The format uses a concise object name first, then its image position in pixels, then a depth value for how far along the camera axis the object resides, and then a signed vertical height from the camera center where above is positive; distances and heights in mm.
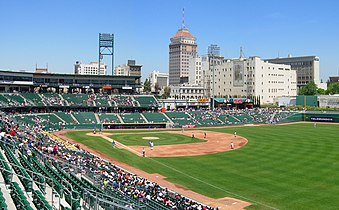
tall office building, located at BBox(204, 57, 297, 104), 132000 +7978
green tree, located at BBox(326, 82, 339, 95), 154250 +4982
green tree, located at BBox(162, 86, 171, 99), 152438 +3422
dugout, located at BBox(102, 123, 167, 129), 74125 -5369
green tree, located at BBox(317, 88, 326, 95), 159962 +4022
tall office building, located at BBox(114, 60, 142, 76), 182125 +16436
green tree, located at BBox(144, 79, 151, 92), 170338 +6166
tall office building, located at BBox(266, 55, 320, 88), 194250 +17433
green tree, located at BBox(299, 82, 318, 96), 156000 +4954
